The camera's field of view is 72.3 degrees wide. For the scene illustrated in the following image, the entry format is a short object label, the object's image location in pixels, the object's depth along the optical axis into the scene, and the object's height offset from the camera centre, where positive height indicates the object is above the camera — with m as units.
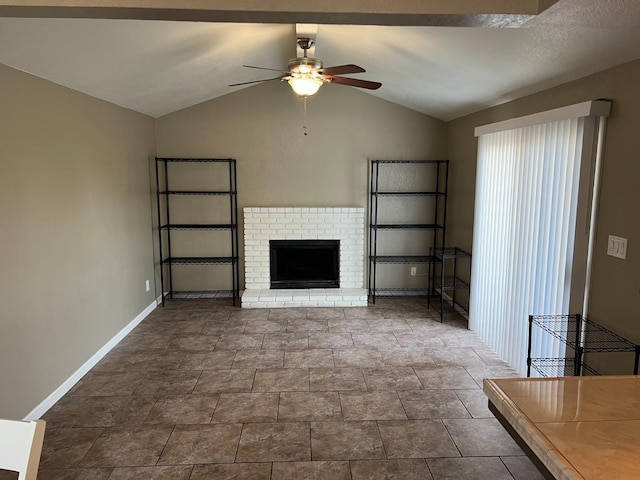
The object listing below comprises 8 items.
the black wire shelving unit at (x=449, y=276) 4.96 -0.98
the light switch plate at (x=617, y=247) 2.43 -0.27
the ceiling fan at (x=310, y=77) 3.34 +0.92
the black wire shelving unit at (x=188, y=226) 5.59 -0.41
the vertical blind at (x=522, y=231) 2.99 -0.27
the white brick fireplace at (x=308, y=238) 5.51 -0.59
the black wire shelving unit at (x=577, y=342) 2.43 -0.87
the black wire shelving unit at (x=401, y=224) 5.70 -0.24
